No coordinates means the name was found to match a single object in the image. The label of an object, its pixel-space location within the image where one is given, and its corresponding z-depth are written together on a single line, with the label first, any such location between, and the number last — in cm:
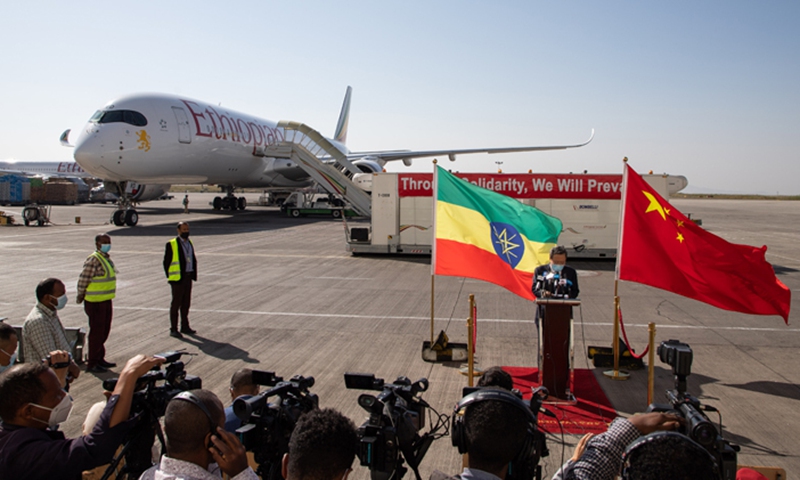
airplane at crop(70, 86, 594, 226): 2419
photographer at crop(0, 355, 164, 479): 302
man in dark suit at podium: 754
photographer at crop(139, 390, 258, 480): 268
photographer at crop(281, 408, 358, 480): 258
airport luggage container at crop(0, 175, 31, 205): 4447
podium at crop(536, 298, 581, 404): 684
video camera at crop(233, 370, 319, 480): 317
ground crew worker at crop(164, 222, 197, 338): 962
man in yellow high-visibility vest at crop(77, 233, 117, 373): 786
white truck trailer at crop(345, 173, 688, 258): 1805
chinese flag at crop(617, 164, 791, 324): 679
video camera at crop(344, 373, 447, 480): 313
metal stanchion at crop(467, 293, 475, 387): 673
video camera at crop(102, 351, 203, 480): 337
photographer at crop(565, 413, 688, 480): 276
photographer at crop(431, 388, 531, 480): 267
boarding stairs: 2525
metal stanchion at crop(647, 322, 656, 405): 634
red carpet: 604
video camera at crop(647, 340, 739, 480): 285
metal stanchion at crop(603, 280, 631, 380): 755
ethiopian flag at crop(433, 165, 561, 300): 737
